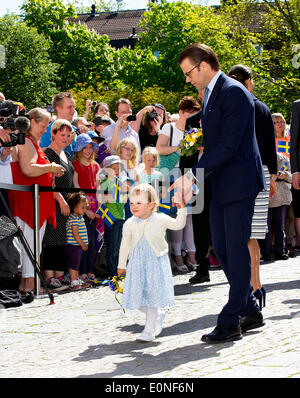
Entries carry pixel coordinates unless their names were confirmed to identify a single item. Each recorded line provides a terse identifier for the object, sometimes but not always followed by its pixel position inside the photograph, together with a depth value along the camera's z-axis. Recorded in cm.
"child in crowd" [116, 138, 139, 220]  1056
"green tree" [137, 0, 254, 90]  5134
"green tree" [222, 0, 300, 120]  3575
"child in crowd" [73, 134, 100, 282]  1050
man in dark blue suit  611
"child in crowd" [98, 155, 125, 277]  1048
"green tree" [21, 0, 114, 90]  5966
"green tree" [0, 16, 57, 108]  5534
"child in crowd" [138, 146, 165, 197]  1052
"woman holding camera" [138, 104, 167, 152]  1179
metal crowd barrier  927
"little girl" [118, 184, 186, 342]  665
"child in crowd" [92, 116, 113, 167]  1249
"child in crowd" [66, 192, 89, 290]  1012
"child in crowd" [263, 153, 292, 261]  1309
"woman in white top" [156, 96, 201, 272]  1076
